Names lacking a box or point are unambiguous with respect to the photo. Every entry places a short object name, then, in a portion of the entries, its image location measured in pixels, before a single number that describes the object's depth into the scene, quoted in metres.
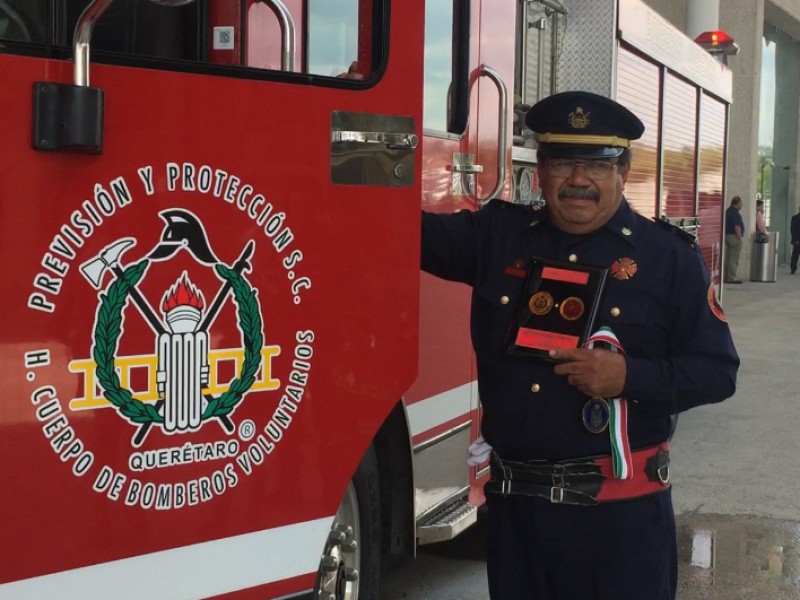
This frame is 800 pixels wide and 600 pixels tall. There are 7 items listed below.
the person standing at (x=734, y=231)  20.05
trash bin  21.92
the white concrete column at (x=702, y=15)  16.98
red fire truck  1.99
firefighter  2.48
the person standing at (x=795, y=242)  24.52
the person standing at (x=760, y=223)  22.70
